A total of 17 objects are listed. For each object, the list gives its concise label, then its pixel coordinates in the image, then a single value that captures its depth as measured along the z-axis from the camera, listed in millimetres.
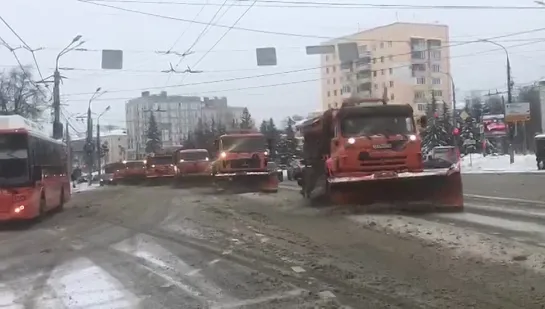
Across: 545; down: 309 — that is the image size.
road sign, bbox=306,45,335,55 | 28670
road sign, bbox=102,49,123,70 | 29234
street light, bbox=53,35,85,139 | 37781
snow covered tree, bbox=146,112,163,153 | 89625
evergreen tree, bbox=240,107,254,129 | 88062
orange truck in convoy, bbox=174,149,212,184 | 38250
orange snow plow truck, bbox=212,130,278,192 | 28062
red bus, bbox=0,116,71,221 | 16641
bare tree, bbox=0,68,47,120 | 59438
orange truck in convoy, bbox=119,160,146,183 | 48688
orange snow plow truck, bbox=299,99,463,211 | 15484
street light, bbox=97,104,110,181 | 65025
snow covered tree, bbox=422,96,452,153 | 70206
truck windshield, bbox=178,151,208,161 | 38562
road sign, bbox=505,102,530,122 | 55250
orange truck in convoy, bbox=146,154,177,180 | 43844
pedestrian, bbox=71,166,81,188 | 41719
